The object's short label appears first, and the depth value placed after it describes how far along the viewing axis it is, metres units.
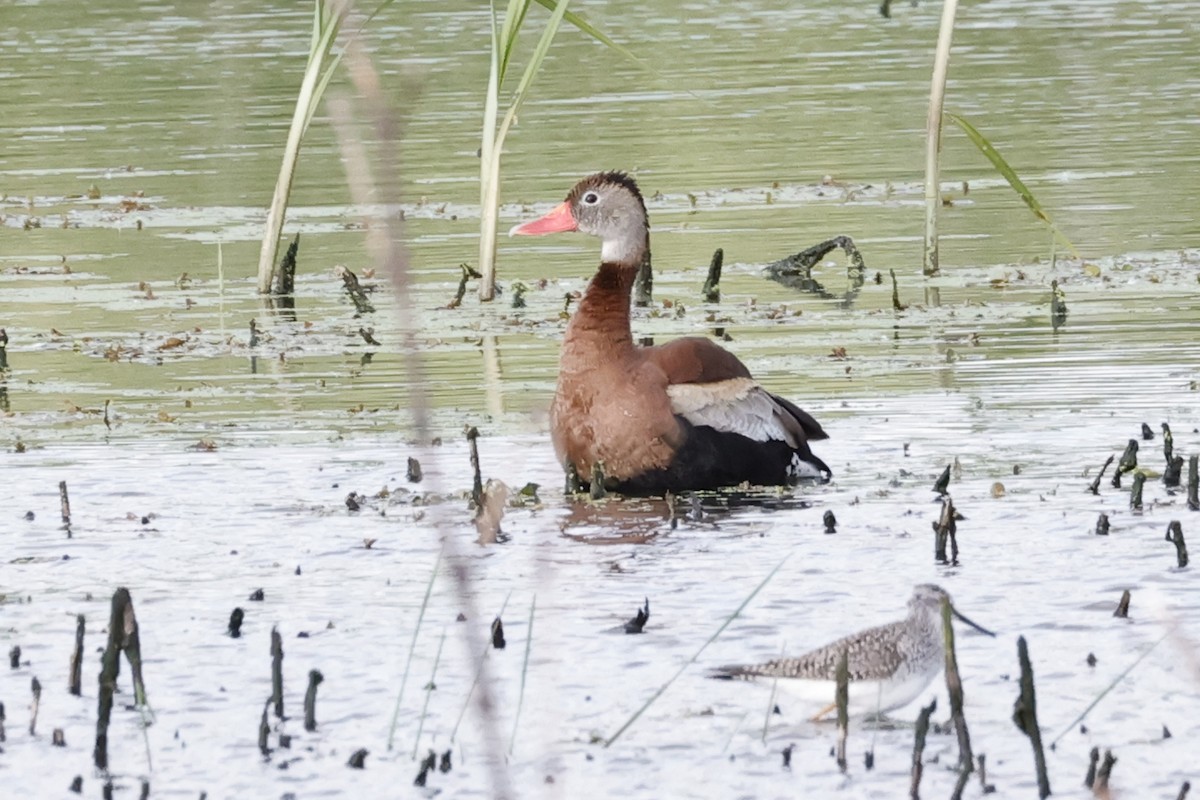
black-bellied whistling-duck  17.89
